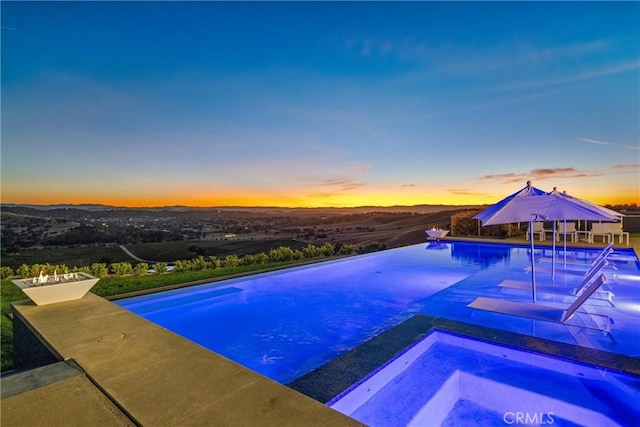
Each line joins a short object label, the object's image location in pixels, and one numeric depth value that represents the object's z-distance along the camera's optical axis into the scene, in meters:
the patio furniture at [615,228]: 11.77
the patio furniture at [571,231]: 13.02
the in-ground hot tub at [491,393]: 2.62
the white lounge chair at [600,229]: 11.93
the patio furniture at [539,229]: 13.80
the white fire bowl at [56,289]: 3.67
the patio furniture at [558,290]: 5.51
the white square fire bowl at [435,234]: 16.06
